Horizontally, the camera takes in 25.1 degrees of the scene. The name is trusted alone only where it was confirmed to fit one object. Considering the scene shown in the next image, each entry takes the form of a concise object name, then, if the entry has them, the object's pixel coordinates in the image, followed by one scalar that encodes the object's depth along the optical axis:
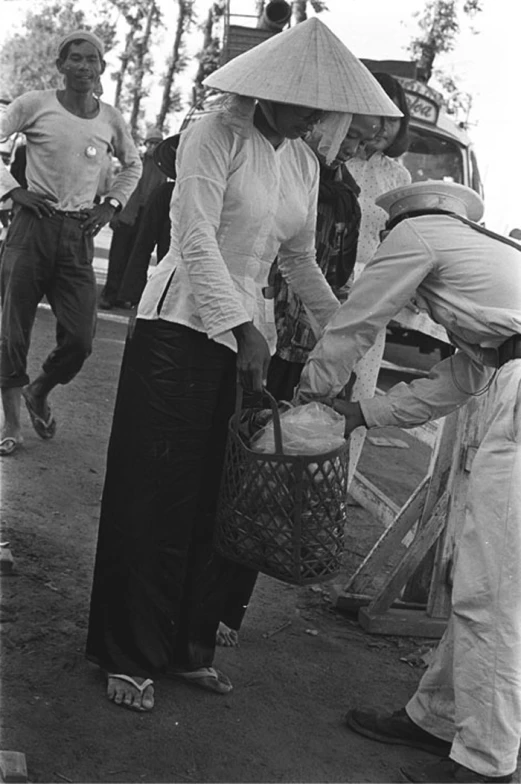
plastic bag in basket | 3.44
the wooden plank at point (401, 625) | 4.83
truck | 12.30
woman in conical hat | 3.47
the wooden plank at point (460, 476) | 4.66
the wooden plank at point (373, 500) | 5.97
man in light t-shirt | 6.27
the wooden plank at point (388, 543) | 4.83
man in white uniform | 3.40
